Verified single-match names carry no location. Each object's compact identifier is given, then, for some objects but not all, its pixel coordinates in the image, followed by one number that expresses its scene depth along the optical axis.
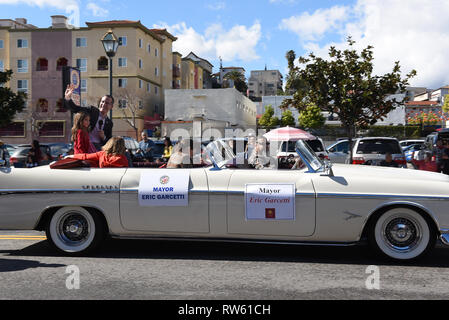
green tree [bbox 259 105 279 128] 81.62
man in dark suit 7.70
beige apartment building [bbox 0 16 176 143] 56.59
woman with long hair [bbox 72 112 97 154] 6.59
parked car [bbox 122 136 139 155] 15.34
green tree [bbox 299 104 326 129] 72.11
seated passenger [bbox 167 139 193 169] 5.99
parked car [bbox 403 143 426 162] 26.24
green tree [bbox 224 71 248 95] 110.31
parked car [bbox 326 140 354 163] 19.45
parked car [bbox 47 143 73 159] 18.36
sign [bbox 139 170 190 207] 5.39
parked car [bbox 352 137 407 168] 12.88
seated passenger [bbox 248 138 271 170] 5.76
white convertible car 5.14
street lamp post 14.52
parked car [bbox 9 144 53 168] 15.85
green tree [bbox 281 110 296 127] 78.79
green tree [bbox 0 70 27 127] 31.05
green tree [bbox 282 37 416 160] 17.27
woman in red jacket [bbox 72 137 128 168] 5.87
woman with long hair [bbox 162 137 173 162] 12.62
